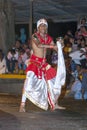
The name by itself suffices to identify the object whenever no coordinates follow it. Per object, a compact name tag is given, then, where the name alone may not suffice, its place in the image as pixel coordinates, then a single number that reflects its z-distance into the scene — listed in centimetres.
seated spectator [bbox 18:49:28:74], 1642
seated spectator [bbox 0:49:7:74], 1658
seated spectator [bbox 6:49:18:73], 1661
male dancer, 1018
